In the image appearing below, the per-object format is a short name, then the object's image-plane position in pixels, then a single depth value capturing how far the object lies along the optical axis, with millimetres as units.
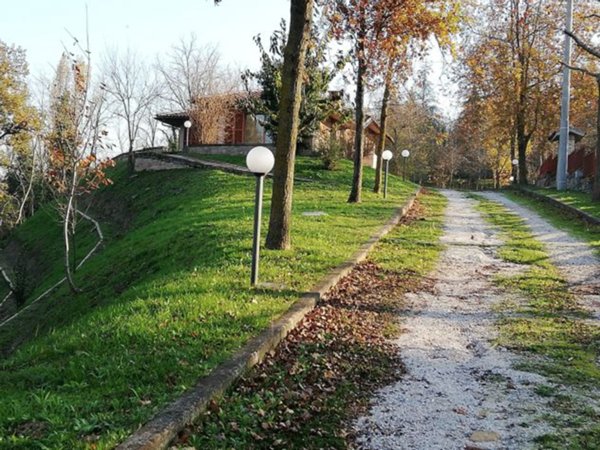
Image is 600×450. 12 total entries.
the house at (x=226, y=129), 32656
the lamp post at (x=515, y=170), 38831
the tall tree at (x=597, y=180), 17500
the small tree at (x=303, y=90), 25953
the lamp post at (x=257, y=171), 6324
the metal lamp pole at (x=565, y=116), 23031
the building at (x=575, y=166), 25516
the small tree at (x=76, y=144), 13125
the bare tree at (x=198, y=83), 47575
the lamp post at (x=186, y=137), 33125
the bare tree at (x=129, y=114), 29016
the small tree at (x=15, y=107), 28859
